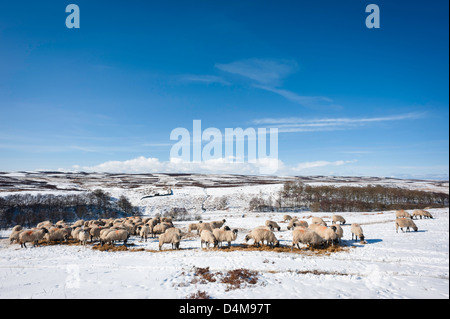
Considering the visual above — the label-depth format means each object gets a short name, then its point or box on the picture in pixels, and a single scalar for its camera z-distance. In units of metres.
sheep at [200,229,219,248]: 20.89
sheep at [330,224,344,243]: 20.77
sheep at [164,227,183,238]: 21.89
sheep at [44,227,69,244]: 24.25
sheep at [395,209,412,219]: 32.31
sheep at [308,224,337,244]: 19.98
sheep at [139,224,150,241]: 25.35
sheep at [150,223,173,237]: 27.14
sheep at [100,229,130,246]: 22.47
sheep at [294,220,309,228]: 27.43
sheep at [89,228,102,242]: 24.27
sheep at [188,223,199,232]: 30.52
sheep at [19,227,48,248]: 22.84
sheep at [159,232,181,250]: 21.23
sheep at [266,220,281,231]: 29.50
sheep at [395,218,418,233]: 24.35
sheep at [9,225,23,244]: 24.84
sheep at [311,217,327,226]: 30.21
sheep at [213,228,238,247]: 21.23
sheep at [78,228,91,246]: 23.16
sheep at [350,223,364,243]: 21.27
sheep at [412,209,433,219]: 33.68
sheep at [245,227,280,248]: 20.50
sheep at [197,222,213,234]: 27.48
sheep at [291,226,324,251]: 19.30
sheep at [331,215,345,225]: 32.23
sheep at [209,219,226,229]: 28.40
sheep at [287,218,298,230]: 29.84
